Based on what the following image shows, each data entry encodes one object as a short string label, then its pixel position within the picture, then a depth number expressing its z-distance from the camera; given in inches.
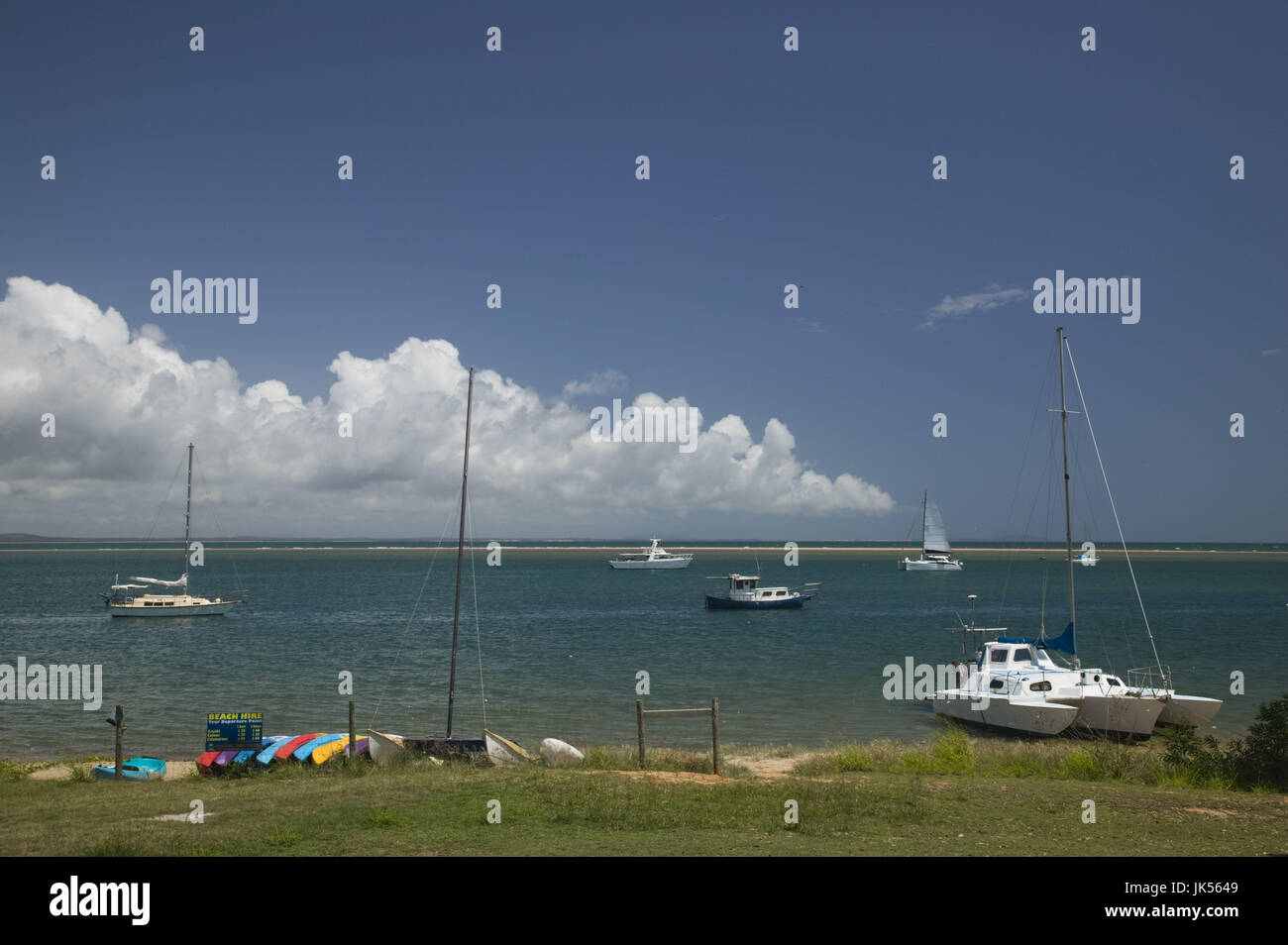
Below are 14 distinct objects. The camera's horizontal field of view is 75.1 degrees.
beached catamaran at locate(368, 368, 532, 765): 767.1
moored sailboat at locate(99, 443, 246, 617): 2691.9
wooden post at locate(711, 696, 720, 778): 670.4
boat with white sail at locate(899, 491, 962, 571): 5349.4
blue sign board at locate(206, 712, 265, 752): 789.9
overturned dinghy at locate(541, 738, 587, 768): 718.5
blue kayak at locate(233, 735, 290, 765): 721.6
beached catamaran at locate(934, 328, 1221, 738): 1008.9
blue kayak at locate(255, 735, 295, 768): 731.4
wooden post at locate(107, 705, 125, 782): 713.0
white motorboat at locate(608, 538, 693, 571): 6235.2
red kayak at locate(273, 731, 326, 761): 743.1
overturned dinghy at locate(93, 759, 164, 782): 743.3
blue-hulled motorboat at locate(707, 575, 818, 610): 3011.8
